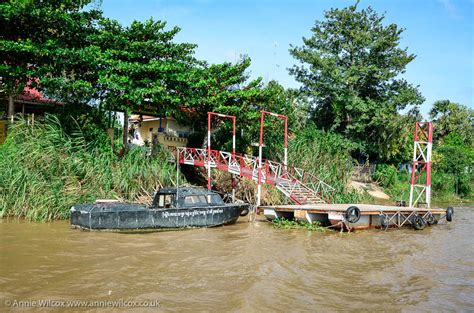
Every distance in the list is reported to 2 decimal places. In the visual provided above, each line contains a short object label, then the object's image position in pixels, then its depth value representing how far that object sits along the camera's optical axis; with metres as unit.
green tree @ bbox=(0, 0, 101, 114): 19.03
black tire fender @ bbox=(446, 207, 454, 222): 20.45
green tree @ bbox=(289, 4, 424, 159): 35.28
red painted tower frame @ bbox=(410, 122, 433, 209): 20.25
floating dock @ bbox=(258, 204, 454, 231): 16.66
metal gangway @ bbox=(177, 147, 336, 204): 20.62
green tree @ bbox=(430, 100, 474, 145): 47.41
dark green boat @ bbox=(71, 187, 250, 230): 14.93
